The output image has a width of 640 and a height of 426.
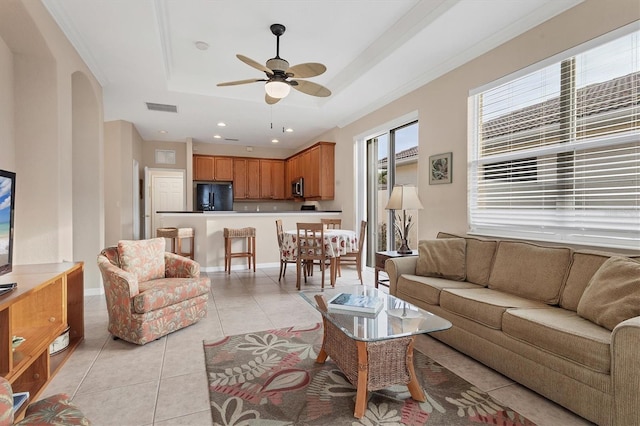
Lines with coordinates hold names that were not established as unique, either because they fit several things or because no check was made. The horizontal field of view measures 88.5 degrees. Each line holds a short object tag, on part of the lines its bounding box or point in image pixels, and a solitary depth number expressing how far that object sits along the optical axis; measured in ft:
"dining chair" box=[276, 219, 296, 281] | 16.09
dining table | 14.80
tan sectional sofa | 5.27
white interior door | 25.67
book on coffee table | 6.87
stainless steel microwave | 25.21
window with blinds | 7.75
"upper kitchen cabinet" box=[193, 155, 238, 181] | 26.61
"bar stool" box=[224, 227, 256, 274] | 18.12
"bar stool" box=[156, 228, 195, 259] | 17.52
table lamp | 12.37
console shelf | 5.61
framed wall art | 12.50
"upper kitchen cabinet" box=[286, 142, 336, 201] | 22.02
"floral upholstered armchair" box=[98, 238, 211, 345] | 8.72
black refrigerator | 26.11
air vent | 17.37
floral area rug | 5.76
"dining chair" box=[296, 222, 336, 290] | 14.46
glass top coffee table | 5.88
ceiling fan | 9.93
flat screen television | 6.39
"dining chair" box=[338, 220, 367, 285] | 15.35
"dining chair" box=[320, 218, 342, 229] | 20.48
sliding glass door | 15.81
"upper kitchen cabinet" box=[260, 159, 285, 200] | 28.66
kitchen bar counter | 18.99
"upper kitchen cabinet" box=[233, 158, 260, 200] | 27.76
